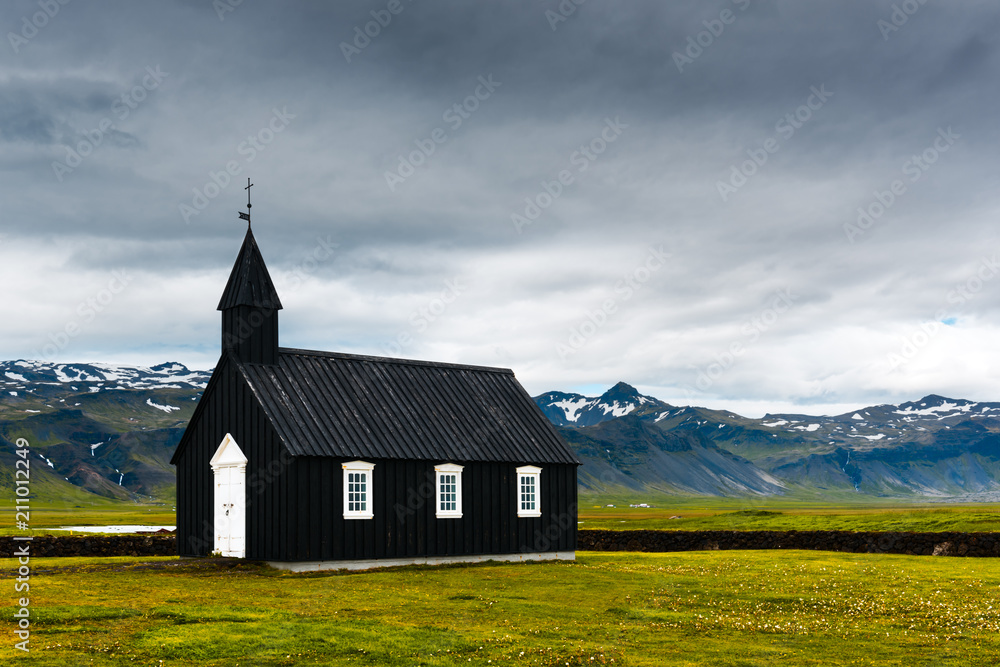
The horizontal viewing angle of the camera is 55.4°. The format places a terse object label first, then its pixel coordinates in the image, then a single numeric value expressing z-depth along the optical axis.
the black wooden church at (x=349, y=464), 33.31
